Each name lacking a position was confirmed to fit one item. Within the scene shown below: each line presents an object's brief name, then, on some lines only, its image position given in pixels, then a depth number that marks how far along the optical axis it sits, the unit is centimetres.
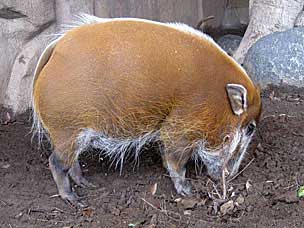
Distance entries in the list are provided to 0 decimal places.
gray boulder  445
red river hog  317
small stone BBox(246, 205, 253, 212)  312
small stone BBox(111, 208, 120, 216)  315
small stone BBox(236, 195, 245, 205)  320
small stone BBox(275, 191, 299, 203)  312
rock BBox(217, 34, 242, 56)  538
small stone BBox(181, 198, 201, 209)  322
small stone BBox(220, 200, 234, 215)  313
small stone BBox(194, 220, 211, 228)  299
